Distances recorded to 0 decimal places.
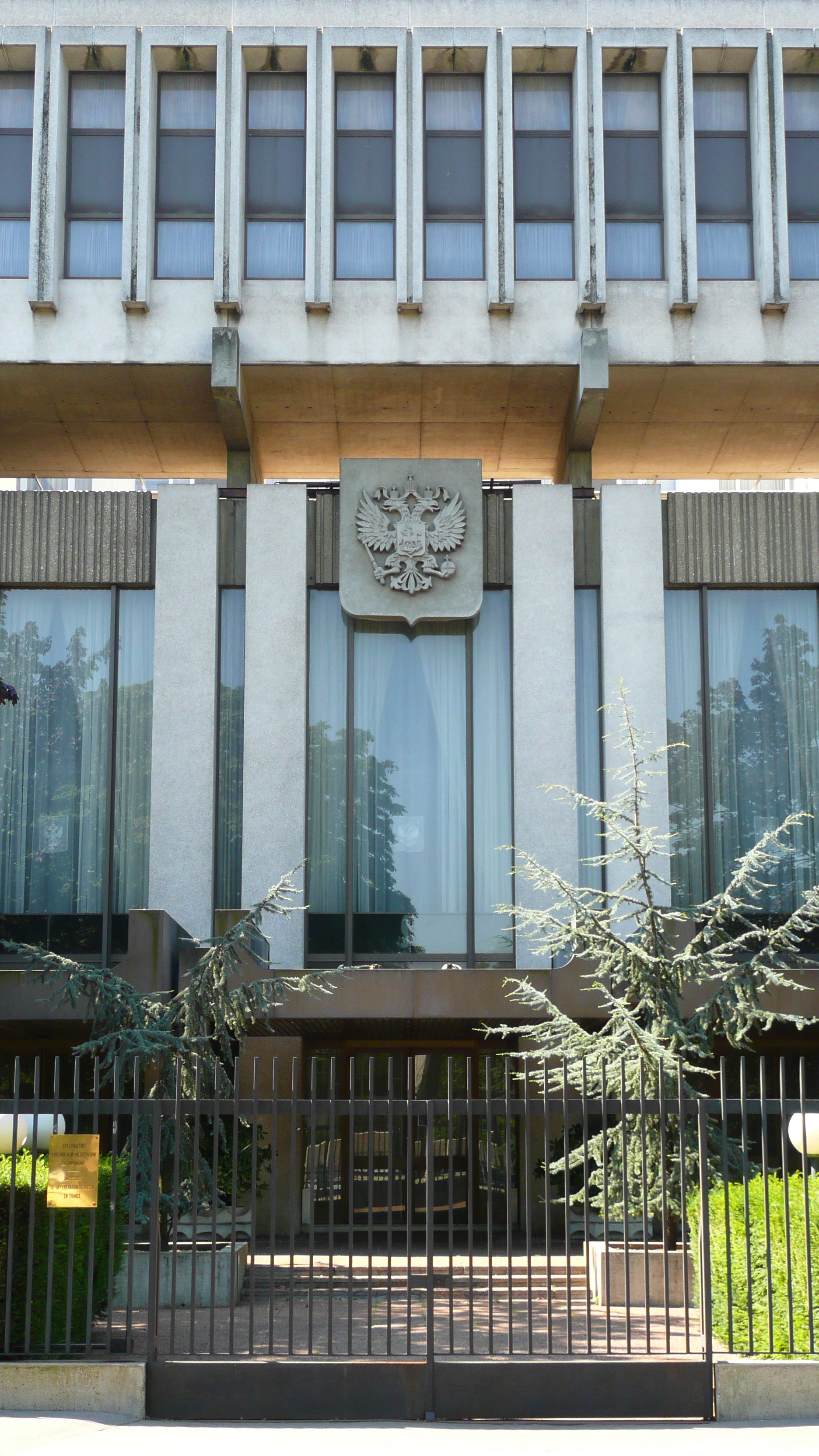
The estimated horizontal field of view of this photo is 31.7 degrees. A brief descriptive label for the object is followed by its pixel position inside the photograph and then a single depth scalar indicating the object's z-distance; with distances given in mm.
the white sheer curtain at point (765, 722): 20828
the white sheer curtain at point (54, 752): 20625
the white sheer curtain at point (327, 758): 20500
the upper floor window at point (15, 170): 21969
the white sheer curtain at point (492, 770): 20328
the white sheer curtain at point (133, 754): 20578
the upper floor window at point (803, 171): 22188
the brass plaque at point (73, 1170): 9711
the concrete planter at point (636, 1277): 13023
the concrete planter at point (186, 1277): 13195
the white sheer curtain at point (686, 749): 20656
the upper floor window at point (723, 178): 22203
